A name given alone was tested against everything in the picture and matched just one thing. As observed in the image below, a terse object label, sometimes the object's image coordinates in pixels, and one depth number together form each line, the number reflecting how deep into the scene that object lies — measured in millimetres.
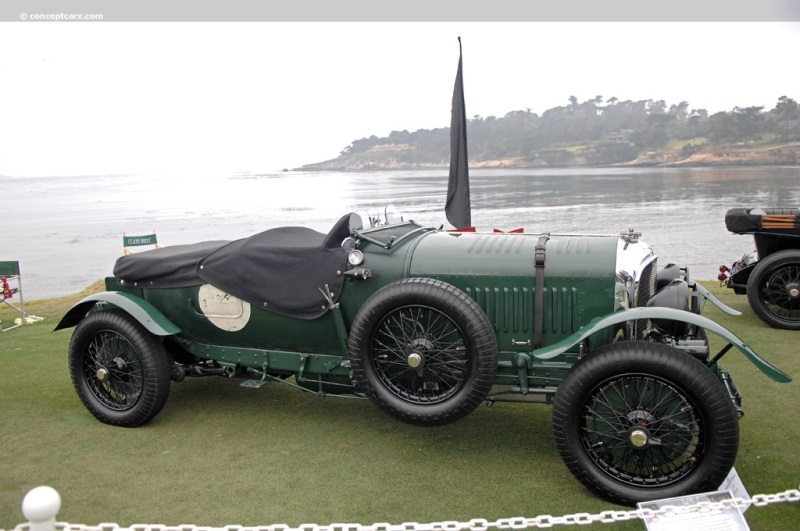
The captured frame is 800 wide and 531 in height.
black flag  9086
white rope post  2092
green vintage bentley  3438
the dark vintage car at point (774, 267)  6836
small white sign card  2746
